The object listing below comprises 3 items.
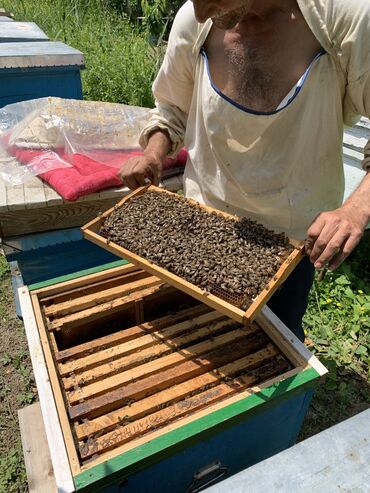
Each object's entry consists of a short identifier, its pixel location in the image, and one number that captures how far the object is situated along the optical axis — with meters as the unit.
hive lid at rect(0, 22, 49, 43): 3.93
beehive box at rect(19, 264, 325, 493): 1.33
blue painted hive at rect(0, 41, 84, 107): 3.13
